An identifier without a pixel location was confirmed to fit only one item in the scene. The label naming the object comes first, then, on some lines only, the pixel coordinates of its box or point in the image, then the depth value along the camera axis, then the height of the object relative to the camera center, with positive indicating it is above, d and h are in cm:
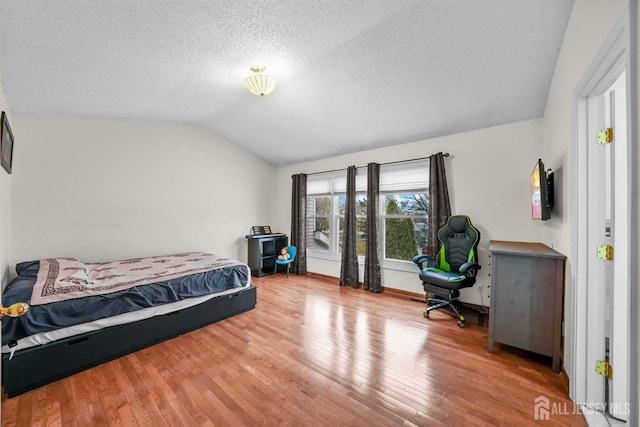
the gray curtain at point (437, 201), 356 +22
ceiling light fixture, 262 +137
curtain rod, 357 +87
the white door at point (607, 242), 157 -15
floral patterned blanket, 220 -70
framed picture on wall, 225 +64
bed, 188 -90
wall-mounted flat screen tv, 215 +22
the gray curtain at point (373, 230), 419 -24
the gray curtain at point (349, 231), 452 -28
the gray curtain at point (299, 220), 528 -11
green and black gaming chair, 297 -62
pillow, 269 -64
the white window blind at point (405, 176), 386 +64
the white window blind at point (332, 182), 456 +64
